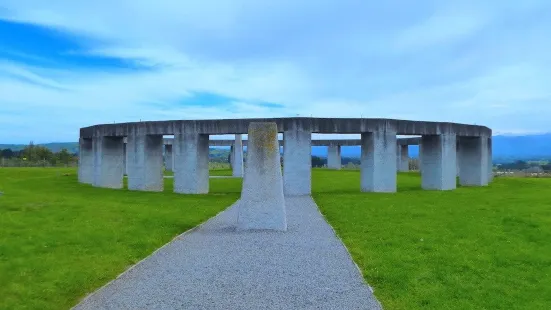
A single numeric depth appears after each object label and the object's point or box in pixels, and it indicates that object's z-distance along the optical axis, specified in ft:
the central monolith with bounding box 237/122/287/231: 55.16
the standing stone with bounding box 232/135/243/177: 180.65
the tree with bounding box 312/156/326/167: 346.99
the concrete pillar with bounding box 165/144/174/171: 230.89
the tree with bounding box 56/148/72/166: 300.65
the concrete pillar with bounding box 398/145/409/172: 212.37
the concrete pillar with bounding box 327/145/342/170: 239.30
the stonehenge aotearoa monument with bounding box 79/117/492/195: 102.78
